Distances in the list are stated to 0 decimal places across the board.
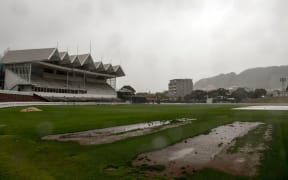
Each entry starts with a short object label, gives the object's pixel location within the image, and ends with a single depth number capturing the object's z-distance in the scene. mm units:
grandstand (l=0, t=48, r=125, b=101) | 58415
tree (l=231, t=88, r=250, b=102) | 119649
